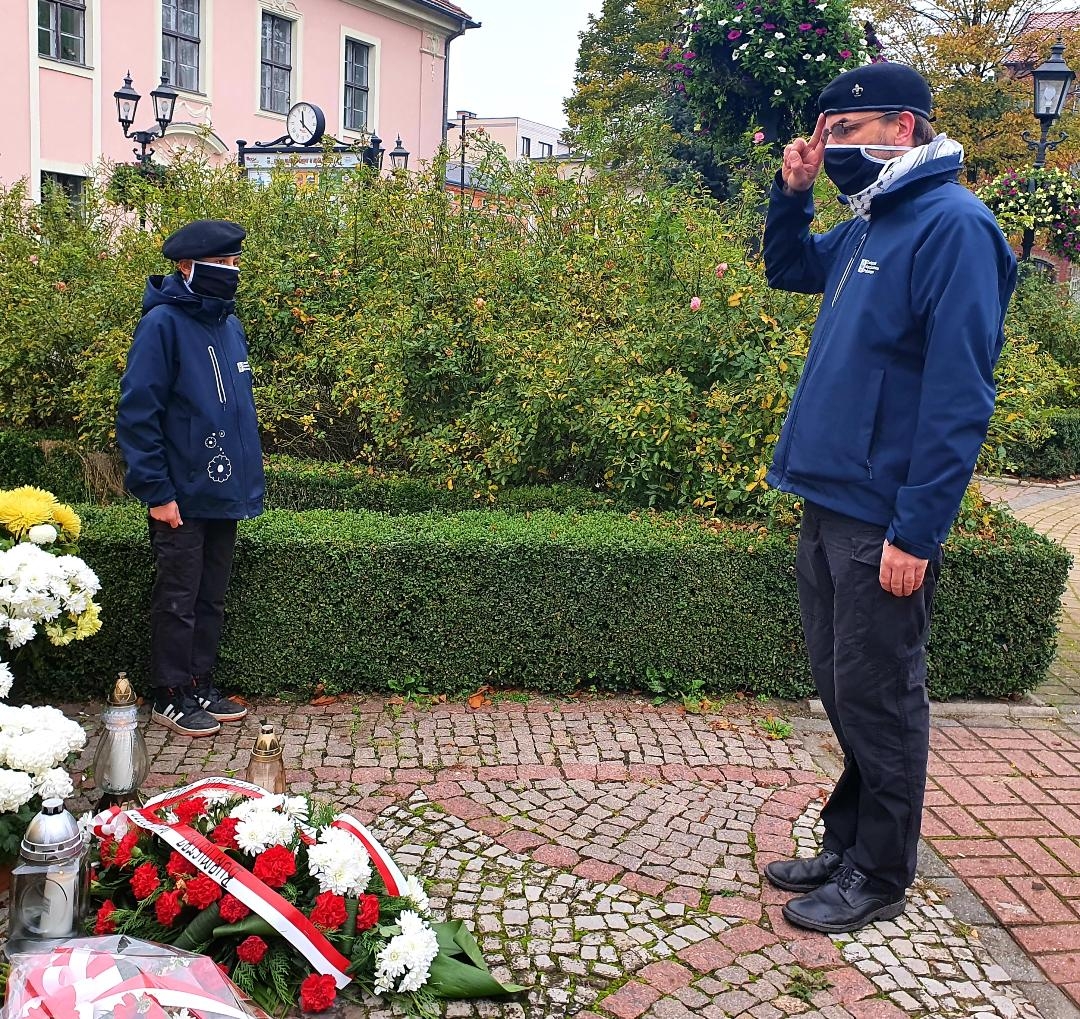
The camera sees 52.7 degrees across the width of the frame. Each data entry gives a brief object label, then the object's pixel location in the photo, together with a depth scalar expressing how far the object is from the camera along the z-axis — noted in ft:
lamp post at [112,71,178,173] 55.01
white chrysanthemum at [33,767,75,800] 10.05
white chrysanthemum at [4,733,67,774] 10.00
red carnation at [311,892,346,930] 9.45
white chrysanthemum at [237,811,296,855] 9.69
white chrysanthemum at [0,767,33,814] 9.87
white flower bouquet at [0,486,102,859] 10.06
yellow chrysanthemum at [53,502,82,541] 13.73
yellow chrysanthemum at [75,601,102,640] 13.07
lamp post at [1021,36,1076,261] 42.06
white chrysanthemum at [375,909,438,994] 9.18
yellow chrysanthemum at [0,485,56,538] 13.11
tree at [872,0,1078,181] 78.07
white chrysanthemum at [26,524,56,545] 12.96
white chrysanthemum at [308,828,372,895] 9.65
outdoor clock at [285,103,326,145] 48.29
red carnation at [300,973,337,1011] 9.00
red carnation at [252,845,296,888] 9.50
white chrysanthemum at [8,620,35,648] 12.04
